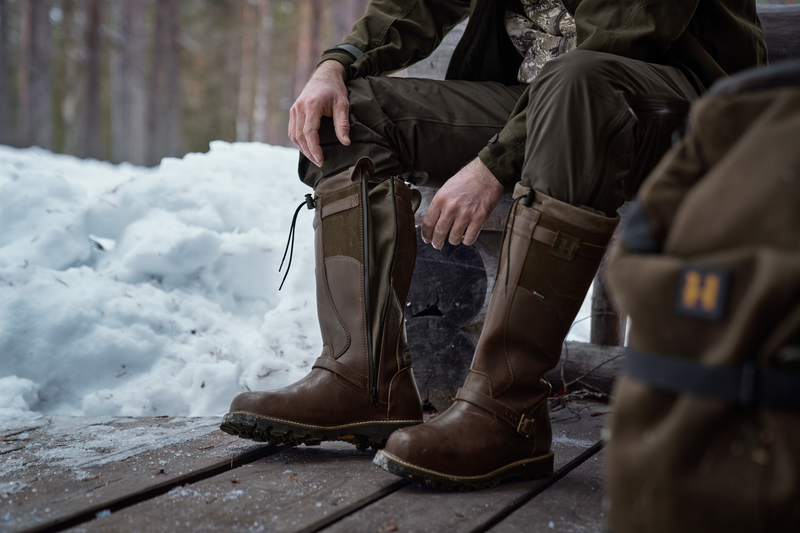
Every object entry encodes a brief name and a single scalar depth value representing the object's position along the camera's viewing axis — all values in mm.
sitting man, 1064
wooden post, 2111
